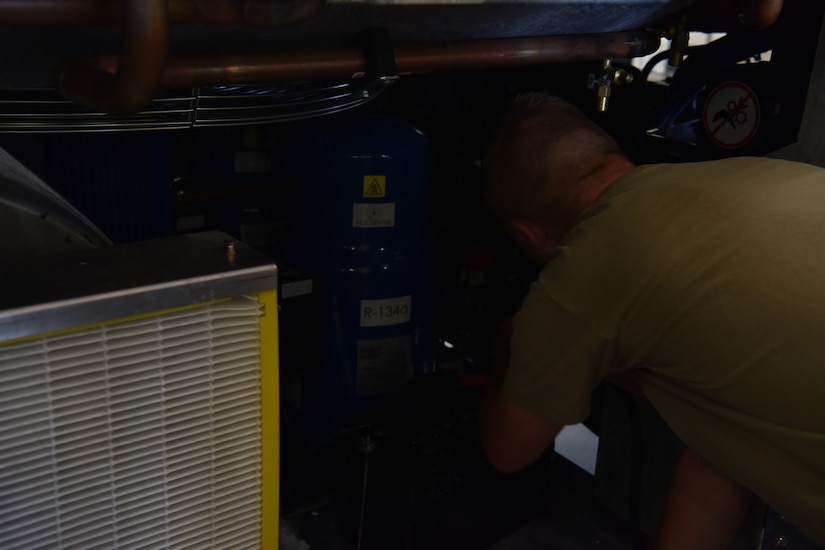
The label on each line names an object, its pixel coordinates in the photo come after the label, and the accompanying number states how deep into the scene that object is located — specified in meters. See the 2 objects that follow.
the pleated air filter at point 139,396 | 0.57
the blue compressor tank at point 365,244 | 1.36
